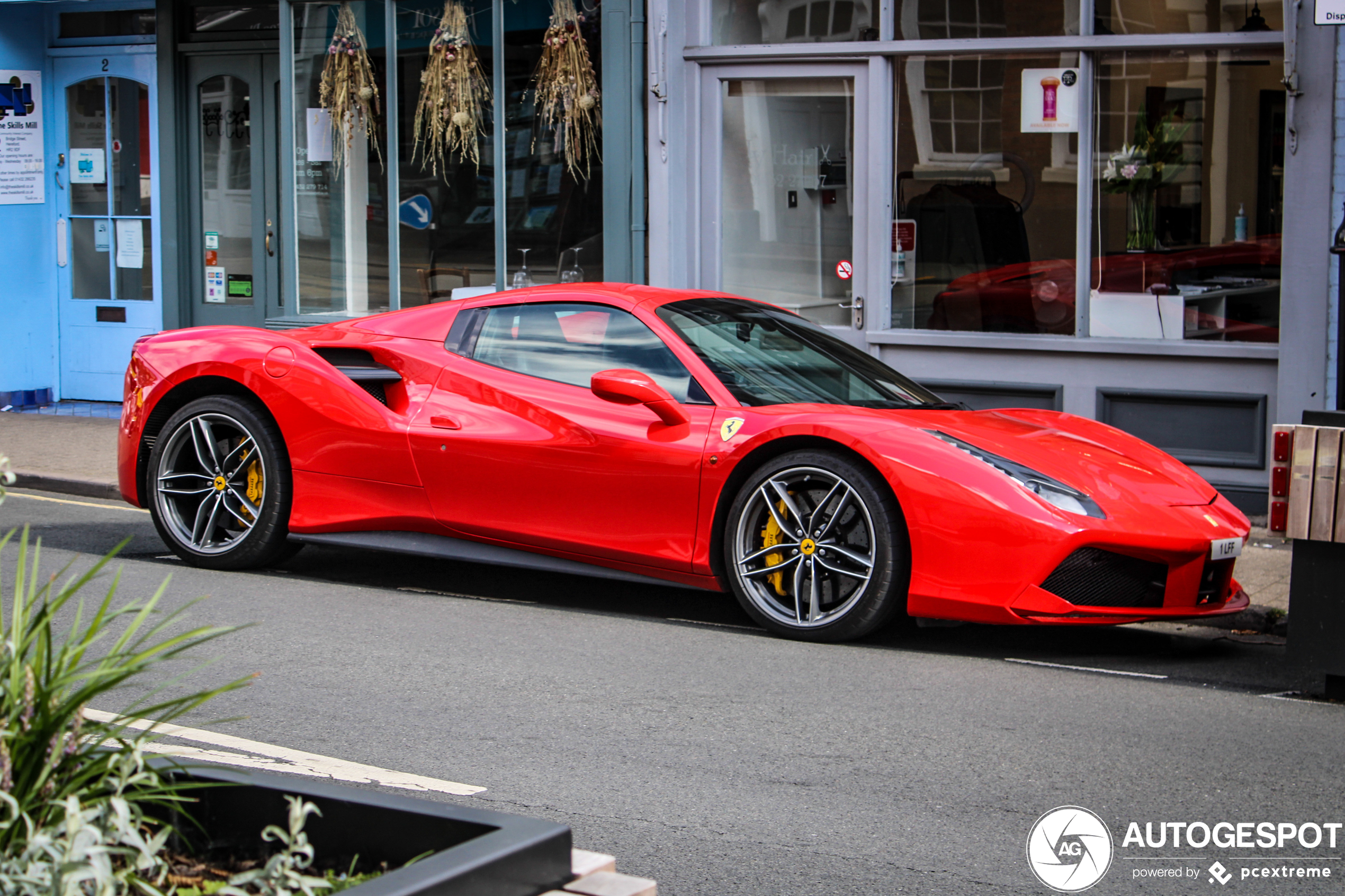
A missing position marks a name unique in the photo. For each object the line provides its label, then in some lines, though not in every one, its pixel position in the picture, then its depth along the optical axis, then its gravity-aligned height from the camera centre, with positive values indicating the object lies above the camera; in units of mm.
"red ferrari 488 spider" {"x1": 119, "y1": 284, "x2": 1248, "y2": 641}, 5949 -794
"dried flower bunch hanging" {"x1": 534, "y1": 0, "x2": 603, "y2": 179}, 12008 +1513
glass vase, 10203 +416
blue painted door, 14352 +622
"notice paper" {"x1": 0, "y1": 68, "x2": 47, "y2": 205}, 14281 +1350
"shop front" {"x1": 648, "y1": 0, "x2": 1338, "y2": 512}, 9648 +620
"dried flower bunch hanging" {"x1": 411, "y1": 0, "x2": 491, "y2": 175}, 12508 +1577
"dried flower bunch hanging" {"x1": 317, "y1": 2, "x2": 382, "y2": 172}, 13008 +1683
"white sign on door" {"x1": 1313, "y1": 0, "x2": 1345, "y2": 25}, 6590 +1158
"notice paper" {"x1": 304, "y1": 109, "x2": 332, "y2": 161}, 13211 +1282
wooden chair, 12859 -1
